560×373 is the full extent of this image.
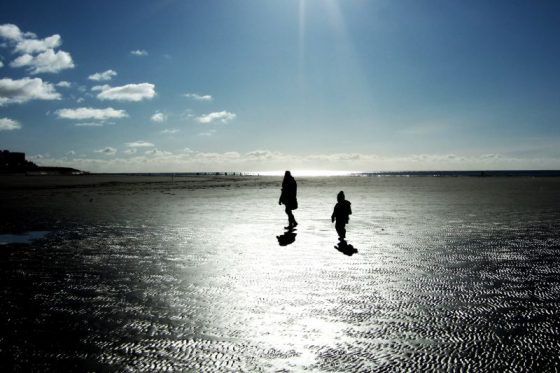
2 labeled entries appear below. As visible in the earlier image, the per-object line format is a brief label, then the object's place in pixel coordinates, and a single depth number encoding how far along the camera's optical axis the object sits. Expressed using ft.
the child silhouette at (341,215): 48.97
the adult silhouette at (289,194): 60.59
